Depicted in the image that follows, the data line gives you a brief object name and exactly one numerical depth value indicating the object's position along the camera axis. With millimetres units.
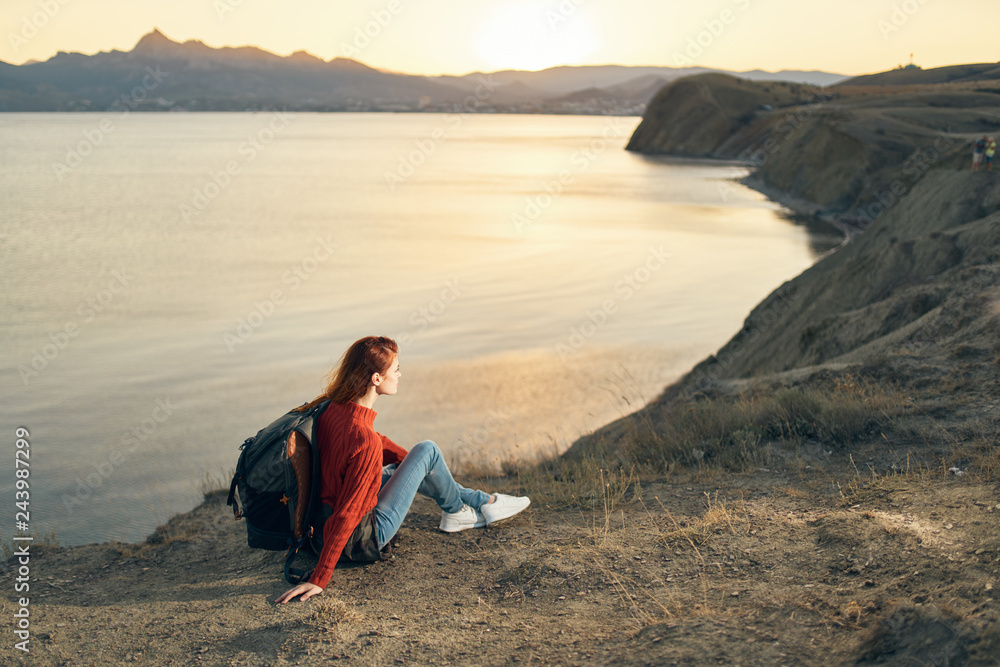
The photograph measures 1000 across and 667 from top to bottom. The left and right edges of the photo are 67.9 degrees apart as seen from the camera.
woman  3988
